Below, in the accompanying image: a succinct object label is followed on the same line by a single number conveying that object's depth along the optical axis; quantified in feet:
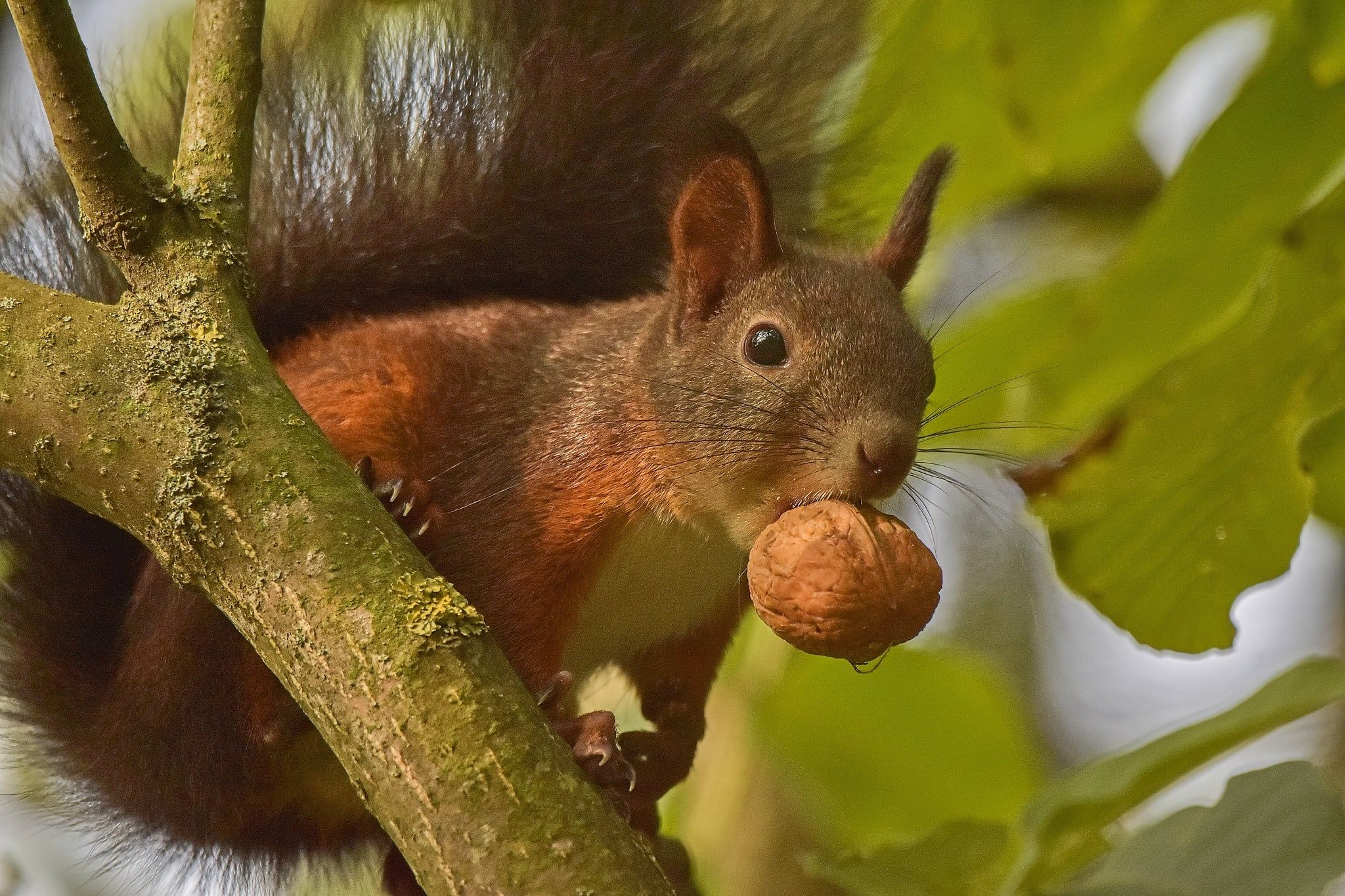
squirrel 13.38
